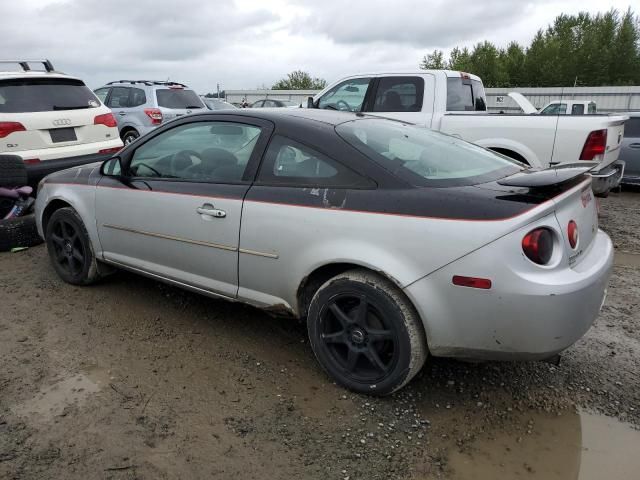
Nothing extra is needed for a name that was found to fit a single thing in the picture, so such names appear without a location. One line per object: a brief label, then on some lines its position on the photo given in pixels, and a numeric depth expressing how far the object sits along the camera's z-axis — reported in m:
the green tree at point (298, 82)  59.68
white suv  6.15
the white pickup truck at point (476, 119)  5.72
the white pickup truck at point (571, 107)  15.47
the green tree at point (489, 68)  51.69
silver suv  11.29
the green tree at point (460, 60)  52.72
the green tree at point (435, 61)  54.19
